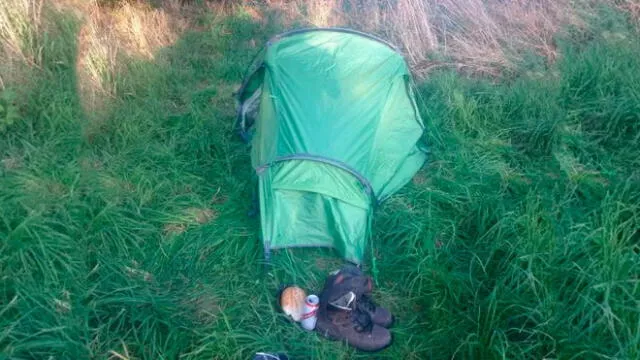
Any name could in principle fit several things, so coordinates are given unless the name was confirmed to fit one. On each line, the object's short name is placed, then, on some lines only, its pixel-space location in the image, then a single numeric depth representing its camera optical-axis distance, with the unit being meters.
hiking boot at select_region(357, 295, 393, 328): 2.97
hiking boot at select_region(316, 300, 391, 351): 2.83
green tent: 3.42
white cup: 2.92
